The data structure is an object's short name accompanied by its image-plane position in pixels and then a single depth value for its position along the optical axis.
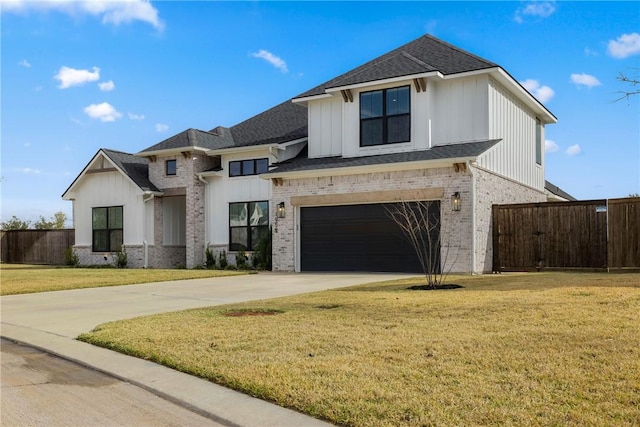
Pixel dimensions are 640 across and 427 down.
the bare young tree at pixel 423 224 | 17.97
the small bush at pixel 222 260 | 23.55
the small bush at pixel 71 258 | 27.31
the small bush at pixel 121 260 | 25.55
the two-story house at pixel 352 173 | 18.28
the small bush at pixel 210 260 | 23.94
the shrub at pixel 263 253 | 22.03
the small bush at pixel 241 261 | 22.96
